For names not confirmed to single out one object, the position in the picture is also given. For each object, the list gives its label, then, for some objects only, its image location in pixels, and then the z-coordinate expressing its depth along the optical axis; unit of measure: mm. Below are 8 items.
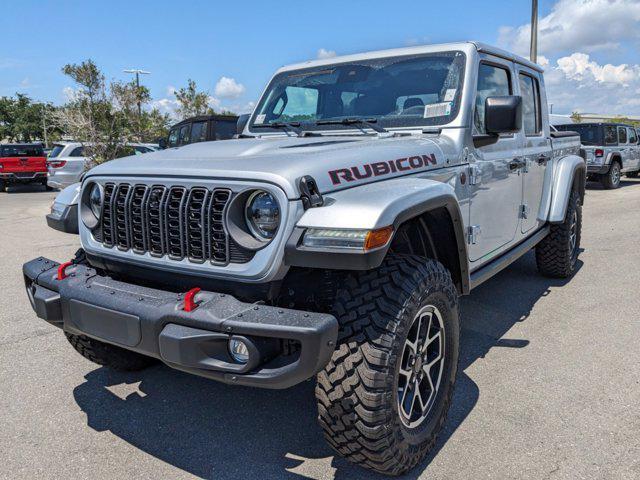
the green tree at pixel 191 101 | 25531
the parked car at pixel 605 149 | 14750
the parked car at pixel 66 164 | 15102
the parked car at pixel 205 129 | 12617
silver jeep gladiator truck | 2037
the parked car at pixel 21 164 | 18531
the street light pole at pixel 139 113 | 19792
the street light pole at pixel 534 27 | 15641
